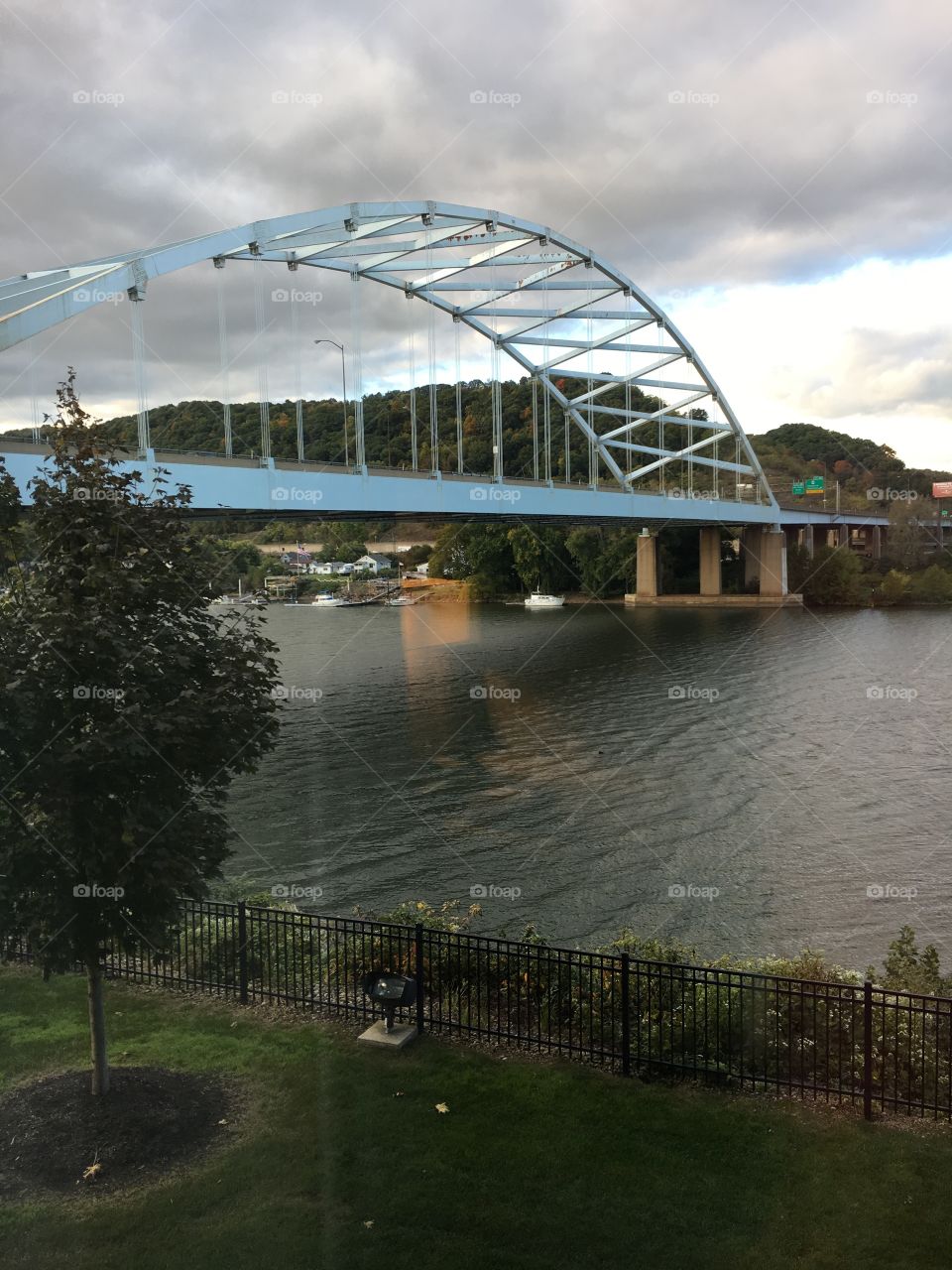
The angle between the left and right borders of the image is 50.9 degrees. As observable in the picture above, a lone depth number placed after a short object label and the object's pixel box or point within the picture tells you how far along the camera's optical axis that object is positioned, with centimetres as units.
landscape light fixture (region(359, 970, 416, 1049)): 884
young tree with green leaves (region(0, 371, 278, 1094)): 727
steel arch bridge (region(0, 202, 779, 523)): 2489
